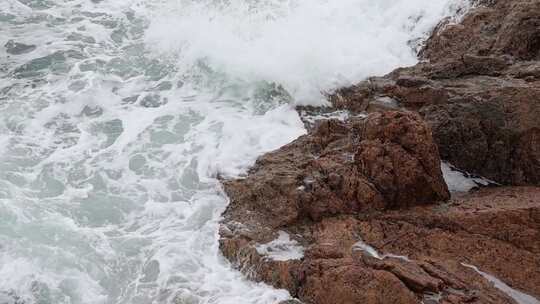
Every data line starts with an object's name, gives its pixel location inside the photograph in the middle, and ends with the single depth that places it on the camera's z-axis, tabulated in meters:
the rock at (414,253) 5.08
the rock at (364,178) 6.14
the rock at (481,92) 6.37
